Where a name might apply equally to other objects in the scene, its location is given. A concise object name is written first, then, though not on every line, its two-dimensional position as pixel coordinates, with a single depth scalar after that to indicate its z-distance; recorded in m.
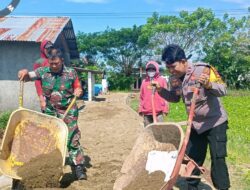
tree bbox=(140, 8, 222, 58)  27.10
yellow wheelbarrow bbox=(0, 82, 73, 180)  2.75
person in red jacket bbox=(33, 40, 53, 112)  2.98
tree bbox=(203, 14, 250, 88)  22.05
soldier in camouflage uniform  3.00
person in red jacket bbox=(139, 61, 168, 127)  3.50
